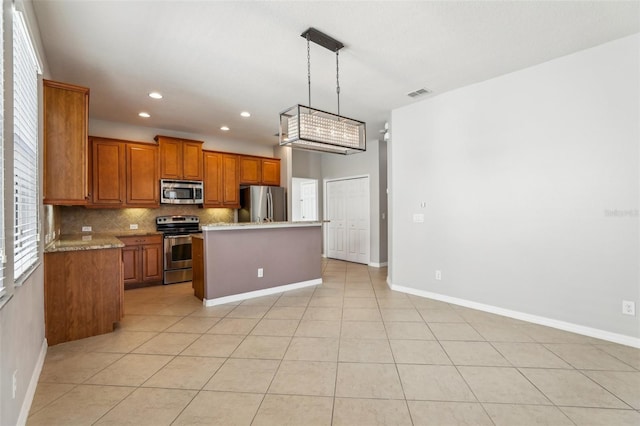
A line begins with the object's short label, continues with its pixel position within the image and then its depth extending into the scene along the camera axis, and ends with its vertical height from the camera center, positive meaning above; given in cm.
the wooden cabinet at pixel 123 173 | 464 +64
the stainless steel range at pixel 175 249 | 500 -63
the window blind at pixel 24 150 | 178 +44
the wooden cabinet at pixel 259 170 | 620 +88
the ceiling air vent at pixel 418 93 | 382 +154
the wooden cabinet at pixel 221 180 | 573 +62
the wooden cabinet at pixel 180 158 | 522 +98
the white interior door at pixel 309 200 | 761 +28
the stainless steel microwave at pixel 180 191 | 523 +37
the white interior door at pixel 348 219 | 664 -20
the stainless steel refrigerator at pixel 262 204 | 602 +15
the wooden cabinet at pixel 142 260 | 467 -76
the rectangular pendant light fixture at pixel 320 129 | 270 +82
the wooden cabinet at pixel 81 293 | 271 -77
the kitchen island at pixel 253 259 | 389 -69
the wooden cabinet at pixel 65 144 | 269 +64
